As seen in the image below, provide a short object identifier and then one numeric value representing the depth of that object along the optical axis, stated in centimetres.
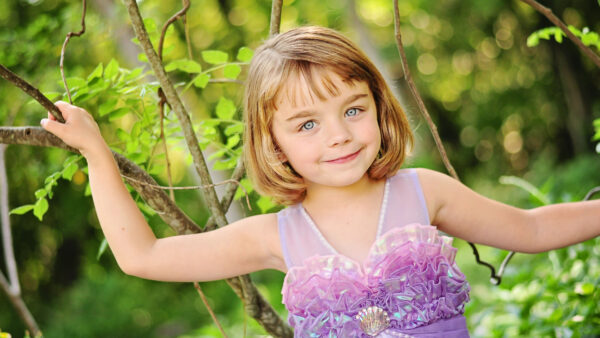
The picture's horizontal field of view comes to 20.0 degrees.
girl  187
